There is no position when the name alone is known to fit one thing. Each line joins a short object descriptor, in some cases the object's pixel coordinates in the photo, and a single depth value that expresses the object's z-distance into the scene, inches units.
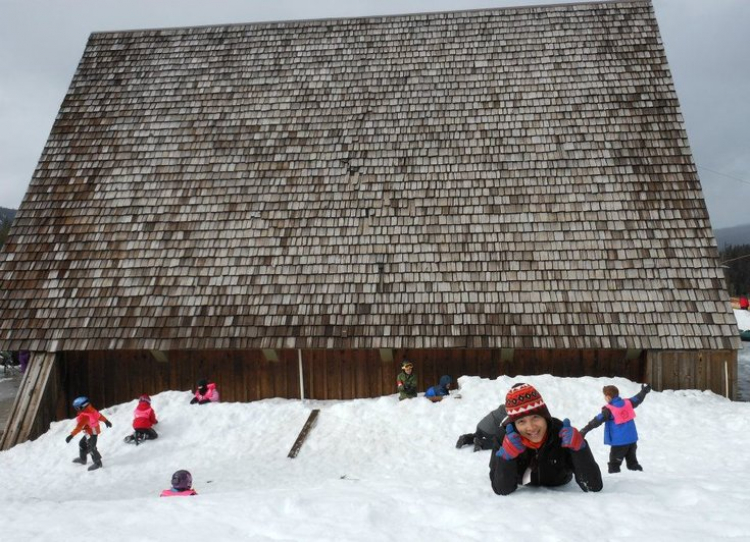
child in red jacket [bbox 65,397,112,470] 306.7
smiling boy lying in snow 147.8
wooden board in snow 312.7
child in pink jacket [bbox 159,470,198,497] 215.0
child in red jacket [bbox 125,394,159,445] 330.3
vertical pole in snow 386.1
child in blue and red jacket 226.7
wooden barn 362.3
